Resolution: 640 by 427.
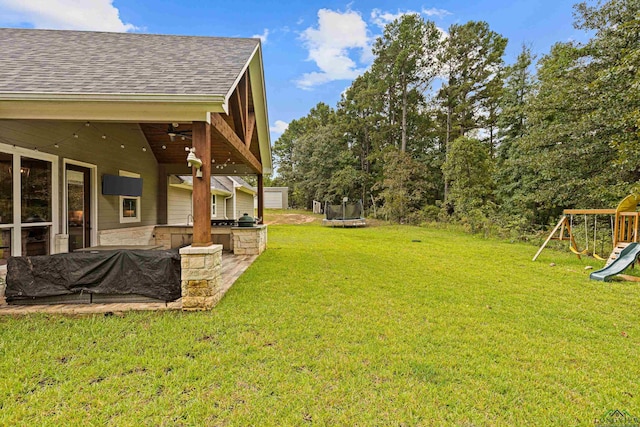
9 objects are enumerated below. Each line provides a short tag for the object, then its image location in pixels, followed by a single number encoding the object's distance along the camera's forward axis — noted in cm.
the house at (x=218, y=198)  1000
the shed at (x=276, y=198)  3122
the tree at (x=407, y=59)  2219
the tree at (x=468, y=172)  1580
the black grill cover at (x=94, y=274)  385
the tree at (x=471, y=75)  2131
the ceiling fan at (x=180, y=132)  680
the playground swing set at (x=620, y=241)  591
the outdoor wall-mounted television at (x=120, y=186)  666
